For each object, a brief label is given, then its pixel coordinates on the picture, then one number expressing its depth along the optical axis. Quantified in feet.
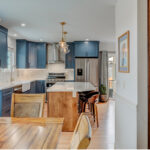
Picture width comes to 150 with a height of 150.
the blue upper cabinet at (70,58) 22.43
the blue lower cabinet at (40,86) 21.42
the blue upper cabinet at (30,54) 20.45
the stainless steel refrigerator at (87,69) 20.88
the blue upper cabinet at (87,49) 21.20
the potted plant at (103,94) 21.76
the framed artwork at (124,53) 6.82
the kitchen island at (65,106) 10.82
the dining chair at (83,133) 2.60
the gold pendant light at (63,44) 12.89
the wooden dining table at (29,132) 3.52
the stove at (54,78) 21.45
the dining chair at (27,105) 6.36
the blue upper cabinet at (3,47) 13.56
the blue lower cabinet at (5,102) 11.70
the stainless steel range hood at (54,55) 22.15
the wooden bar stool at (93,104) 11.05
